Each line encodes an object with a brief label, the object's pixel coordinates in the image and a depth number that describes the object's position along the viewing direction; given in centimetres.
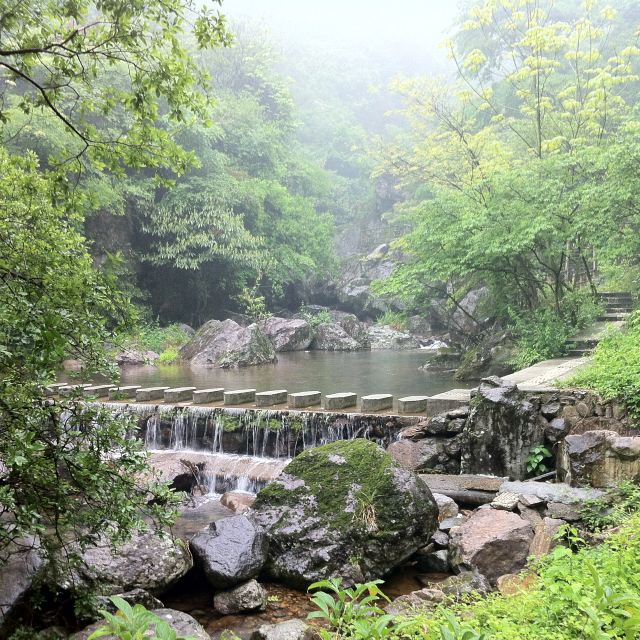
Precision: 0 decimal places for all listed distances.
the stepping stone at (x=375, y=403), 968
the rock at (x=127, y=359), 2073
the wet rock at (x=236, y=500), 778
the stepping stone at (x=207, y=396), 1124
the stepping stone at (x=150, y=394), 1187
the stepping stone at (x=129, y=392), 1240
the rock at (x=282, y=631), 389
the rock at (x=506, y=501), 608
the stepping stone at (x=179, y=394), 1152
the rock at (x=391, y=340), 2566
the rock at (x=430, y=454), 810
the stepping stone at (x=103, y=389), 1272
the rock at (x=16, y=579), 402
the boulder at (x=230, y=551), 522
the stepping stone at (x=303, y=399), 1034
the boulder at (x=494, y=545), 513
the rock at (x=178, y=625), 395
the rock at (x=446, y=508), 655
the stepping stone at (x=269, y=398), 1074
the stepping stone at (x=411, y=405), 934
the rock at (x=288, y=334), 2469
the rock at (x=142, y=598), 465
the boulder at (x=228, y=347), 2016
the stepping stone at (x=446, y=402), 845
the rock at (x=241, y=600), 504
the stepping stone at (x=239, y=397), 1107
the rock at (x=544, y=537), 504
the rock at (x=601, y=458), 587
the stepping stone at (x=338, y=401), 1001
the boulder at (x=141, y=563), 486
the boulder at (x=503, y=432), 762
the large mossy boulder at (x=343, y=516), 548
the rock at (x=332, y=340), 2528
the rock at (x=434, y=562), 565
